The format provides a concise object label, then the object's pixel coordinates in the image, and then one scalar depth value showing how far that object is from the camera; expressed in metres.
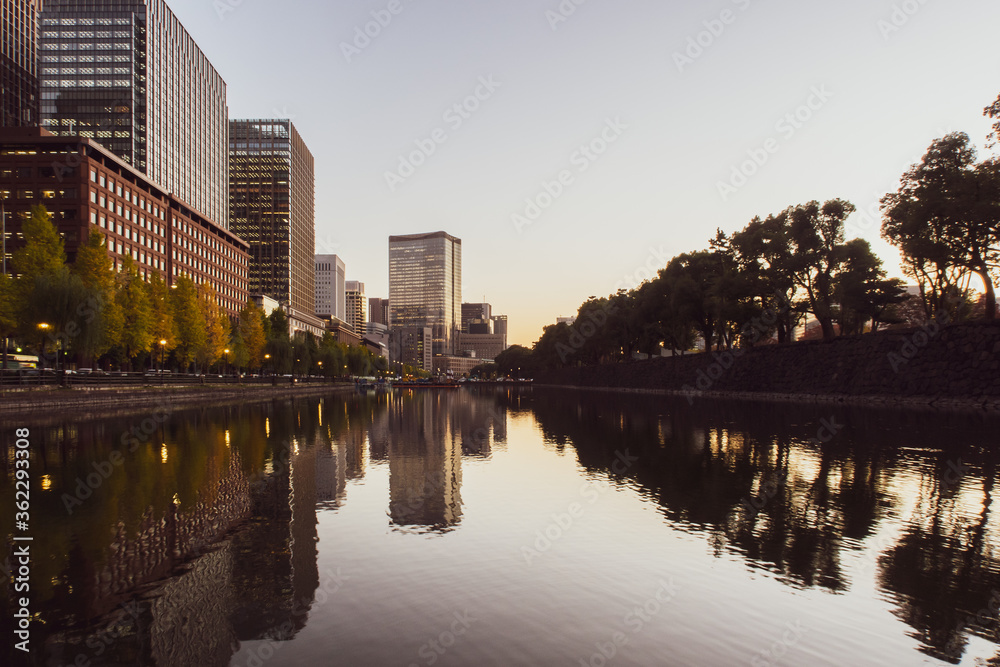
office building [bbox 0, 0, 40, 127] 187.88
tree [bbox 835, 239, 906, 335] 58.69
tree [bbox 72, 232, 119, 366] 48.31
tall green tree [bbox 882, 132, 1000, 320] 40.91
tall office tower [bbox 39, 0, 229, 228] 151.12
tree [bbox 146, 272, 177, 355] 67.44
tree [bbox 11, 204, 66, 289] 50.69
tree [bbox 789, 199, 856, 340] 60.50
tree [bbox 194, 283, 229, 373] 78.12
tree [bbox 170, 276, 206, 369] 75.44
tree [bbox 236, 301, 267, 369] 94.38
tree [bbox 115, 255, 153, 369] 59.84
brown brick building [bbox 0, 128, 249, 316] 90.12
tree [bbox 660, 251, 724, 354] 80.06
